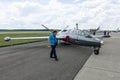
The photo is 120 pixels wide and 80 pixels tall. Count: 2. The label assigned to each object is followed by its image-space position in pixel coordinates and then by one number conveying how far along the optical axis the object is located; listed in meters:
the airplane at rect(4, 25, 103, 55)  6.32
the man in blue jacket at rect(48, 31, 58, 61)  4.85
